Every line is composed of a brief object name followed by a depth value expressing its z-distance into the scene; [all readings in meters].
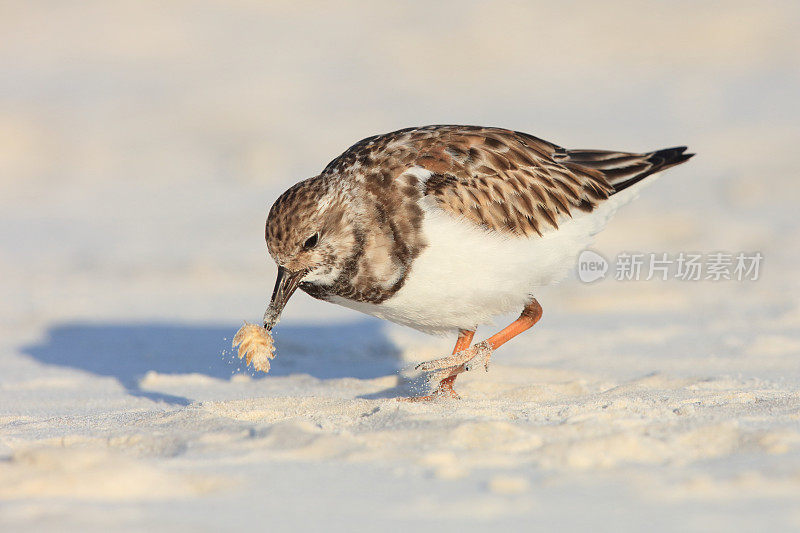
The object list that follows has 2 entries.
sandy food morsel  10.27
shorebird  10.31
